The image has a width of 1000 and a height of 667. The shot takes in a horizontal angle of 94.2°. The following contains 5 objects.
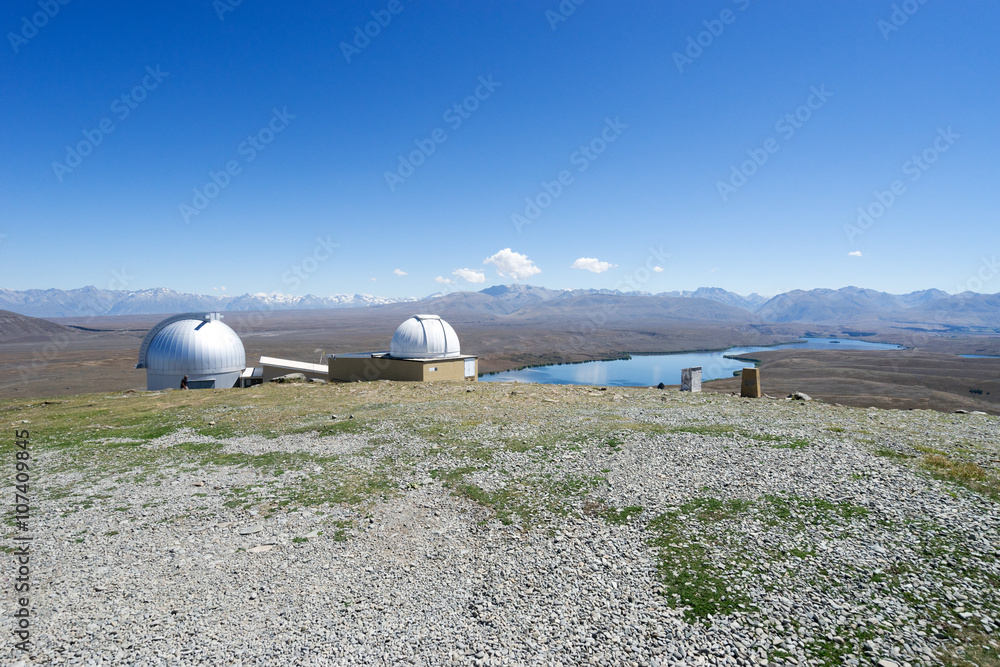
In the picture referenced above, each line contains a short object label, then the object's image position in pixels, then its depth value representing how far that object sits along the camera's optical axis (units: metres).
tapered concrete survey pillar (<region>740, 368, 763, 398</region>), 29.23
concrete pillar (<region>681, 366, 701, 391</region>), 32.50
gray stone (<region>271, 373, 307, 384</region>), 37.69
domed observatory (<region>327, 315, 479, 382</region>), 37.91
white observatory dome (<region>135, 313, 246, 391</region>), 35.75
